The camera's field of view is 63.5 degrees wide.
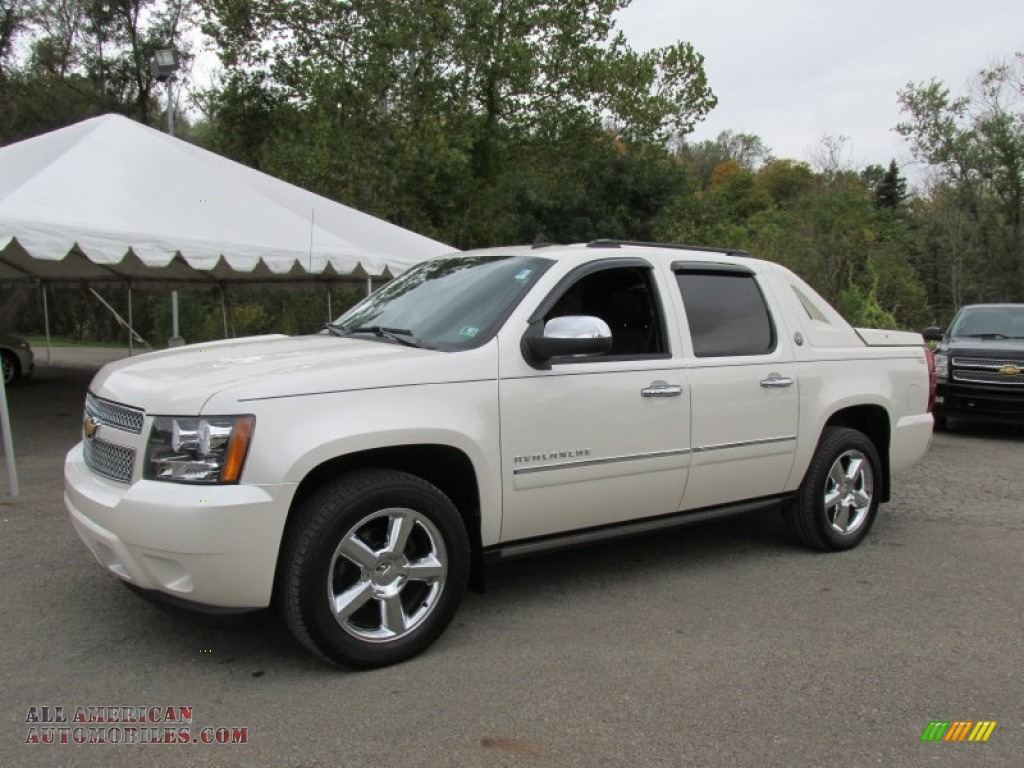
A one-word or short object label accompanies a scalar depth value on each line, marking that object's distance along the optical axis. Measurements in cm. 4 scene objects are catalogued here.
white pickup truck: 319
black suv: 984
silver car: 1448
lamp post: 1462
